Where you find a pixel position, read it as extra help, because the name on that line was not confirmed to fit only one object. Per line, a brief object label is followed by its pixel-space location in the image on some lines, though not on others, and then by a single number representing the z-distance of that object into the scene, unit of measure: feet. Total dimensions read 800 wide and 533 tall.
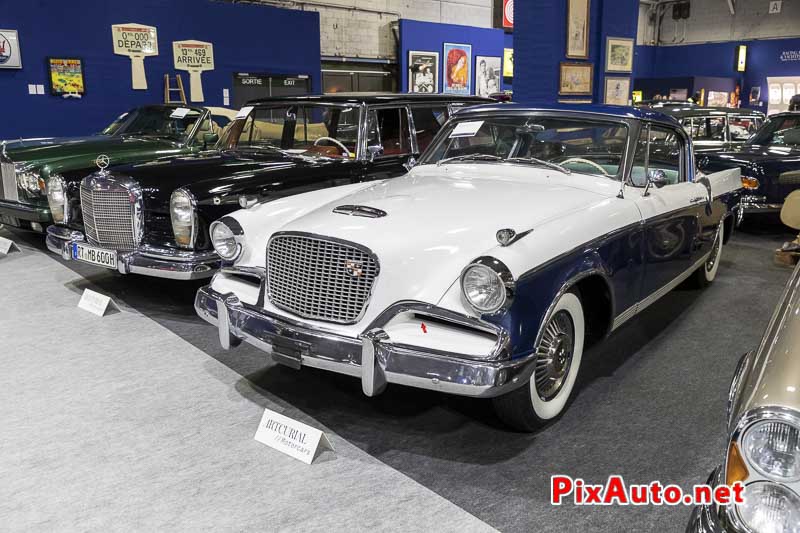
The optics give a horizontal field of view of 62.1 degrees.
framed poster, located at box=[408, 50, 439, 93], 58.54
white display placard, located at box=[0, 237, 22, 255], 22.14
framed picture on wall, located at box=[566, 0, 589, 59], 32.55
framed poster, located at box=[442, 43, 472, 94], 60.11
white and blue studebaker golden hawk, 8.66
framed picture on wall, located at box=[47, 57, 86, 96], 39.09
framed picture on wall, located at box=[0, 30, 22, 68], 37.07
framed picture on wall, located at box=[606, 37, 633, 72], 34.22
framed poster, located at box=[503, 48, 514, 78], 66.09
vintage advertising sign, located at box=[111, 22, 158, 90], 41.29
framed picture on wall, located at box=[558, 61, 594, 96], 32.99
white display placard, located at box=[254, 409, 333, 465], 9.39
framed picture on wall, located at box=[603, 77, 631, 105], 34.88
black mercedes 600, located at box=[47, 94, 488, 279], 14.70
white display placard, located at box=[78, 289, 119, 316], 15.96
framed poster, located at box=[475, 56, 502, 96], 62.80
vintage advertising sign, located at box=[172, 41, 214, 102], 44.01
